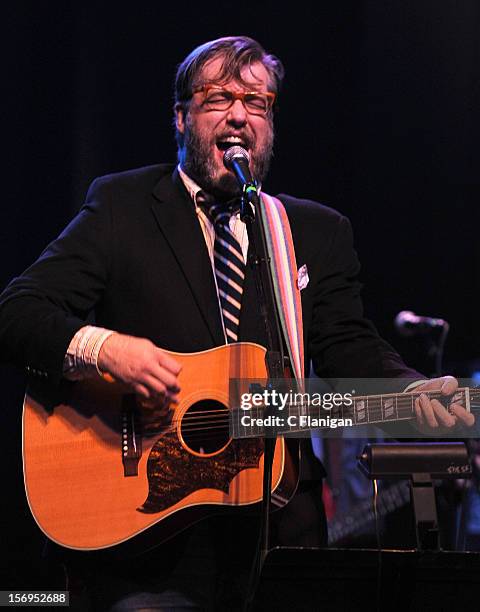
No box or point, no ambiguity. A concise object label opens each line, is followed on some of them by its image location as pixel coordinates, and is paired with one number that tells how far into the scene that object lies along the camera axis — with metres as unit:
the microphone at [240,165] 5.25
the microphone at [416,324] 8.34
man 5.58
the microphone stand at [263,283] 5.00
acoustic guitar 5.41
